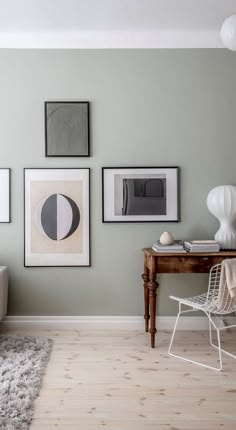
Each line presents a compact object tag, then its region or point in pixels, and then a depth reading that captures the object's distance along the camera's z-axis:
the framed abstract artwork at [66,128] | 3.55
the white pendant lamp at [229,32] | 2.54
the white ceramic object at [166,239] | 3.23
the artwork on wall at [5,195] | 3.56
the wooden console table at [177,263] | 3.07
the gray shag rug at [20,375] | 2.08
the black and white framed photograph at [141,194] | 3.56
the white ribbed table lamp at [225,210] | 3.27
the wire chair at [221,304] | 2.70
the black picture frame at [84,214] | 3.57
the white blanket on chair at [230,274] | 2.66
